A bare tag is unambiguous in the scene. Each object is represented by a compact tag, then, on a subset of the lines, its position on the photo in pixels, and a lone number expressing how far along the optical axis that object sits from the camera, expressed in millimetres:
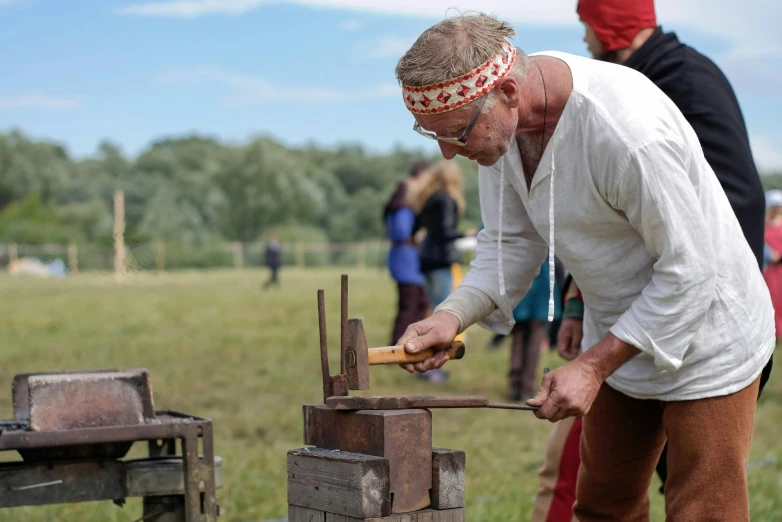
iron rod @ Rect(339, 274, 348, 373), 2541
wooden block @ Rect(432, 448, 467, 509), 2467
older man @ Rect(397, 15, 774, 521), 2457
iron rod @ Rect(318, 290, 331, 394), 2561
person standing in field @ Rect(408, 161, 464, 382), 8969
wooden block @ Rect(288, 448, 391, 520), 2314
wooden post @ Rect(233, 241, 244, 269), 43938
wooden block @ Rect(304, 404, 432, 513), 2383
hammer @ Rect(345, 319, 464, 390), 2494
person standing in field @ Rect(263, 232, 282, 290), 26141
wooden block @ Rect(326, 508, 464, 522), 2386
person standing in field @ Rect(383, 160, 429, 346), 9688
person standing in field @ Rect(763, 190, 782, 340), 8711
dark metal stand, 3236
